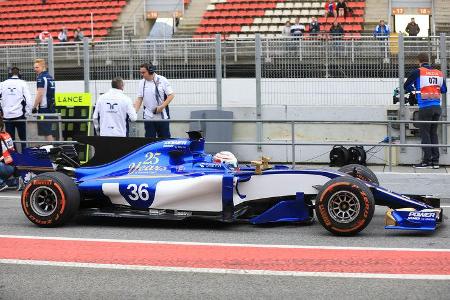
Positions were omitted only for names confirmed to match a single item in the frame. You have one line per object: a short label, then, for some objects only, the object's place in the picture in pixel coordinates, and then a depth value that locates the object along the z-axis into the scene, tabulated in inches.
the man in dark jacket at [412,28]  900.0
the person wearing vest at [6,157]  519.8
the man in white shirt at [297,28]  943.7
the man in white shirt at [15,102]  596.1
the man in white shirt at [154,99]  572.7
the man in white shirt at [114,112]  511.5
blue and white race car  375.2
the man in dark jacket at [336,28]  930.7
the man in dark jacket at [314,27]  958.4
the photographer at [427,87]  615.5
